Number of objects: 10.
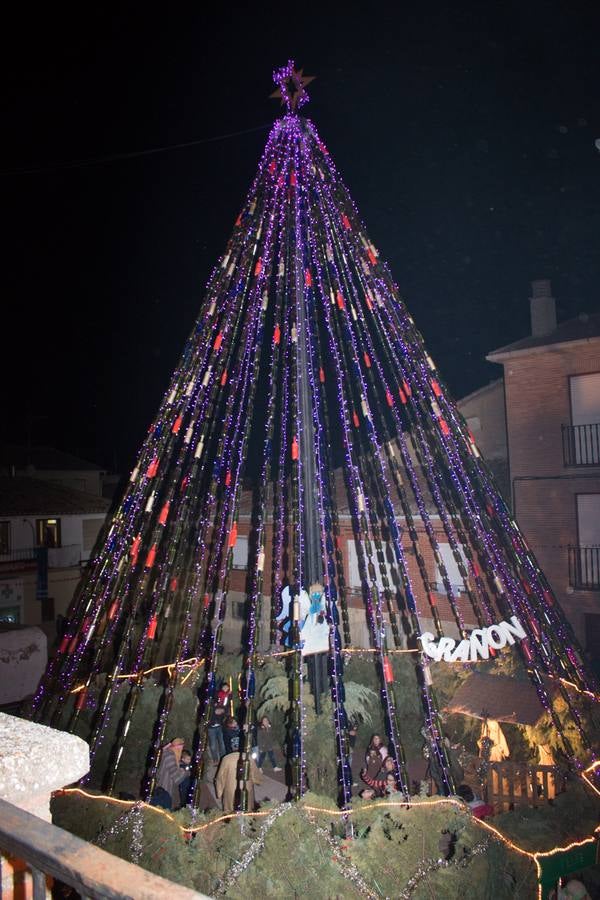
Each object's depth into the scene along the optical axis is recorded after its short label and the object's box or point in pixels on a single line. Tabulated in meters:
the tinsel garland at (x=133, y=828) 5.76
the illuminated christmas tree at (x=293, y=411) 8.23
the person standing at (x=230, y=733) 9.94
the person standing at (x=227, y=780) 7.92
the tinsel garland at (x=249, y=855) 5.30
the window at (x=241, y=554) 20.94
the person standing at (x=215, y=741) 10.30
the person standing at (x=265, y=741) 10.47
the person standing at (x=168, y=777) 8.11
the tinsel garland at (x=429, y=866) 5.37
